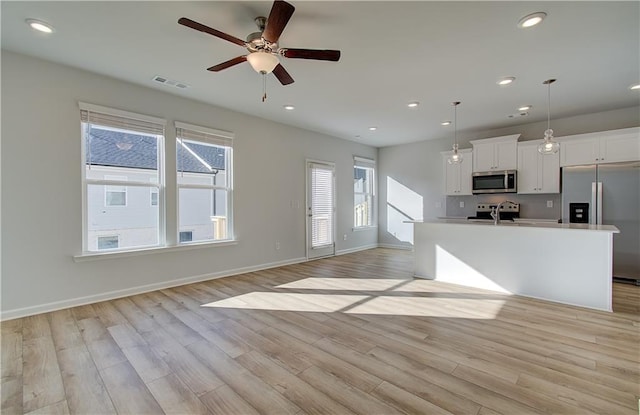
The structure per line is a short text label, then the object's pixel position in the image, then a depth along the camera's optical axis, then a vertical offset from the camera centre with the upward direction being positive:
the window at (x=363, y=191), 7.64 +0.38
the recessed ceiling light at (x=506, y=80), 3.64 +1.59
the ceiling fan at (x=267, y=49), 2.11 +1.29
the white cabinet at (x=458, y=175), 6.26 +0.65
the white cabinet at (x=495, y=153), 5.64 +1.04
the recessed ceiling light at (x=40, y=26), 2.54 +1.61
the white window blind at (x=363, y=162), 7.48 +1.14
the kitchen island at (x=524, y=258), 3.36 -0.71
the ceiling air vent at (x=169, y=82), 3.72 +1.62
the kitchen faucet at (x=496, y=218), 4.26 -0.19
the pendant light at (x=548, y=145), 3.81 +0.80
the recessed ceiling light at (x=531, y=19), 2.40 +1.56
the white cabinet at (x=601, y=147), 4.49 +0.94
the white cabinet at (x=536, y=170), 5.23 +0.64
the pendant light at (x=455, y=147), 4.60 +0.92
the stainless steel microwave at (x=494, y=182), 5.61 +0.46
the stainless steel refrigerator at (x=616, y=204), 4.36 +0.01
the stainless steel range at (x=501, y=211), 5.95 -0.13
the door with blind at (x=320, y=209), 6.31 -0.09
